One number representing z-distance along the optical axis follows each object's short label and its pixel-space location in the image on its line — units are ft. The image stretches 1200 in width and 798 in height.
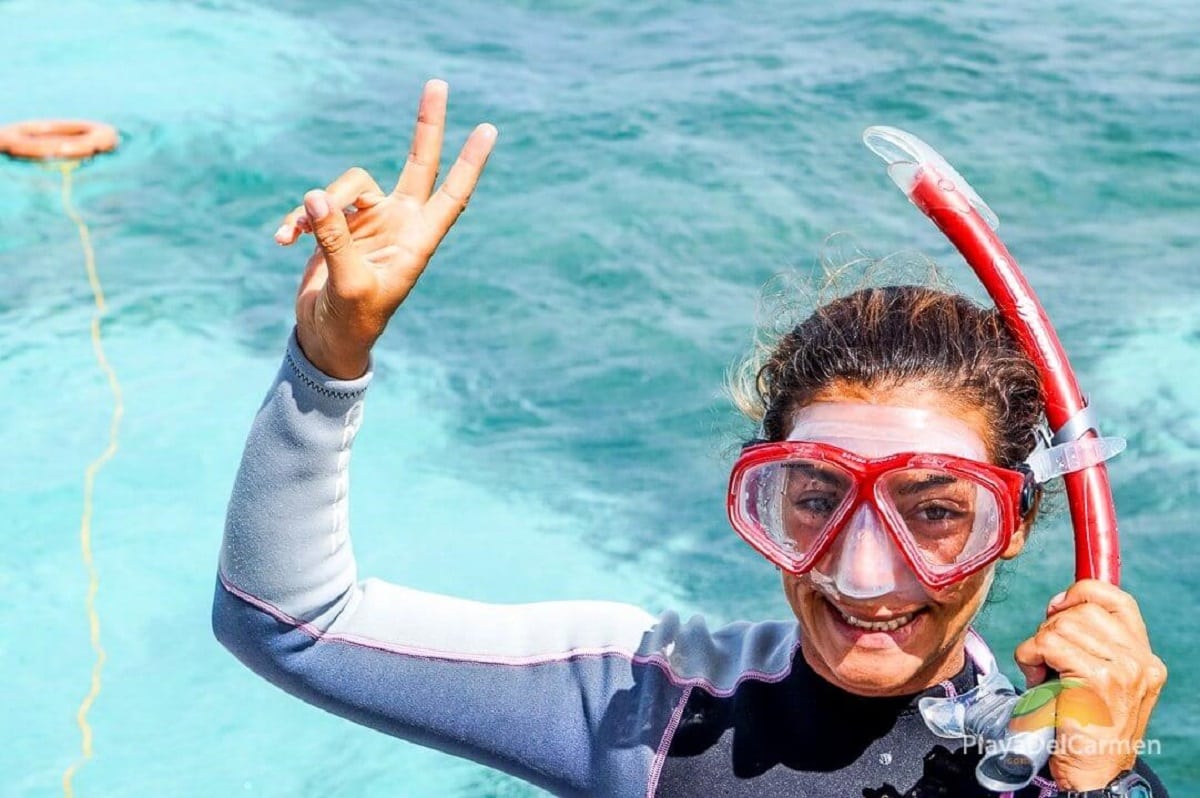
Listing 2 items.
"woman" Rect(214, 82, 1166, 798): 6.13
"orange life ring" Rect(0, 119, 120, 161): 22.53
